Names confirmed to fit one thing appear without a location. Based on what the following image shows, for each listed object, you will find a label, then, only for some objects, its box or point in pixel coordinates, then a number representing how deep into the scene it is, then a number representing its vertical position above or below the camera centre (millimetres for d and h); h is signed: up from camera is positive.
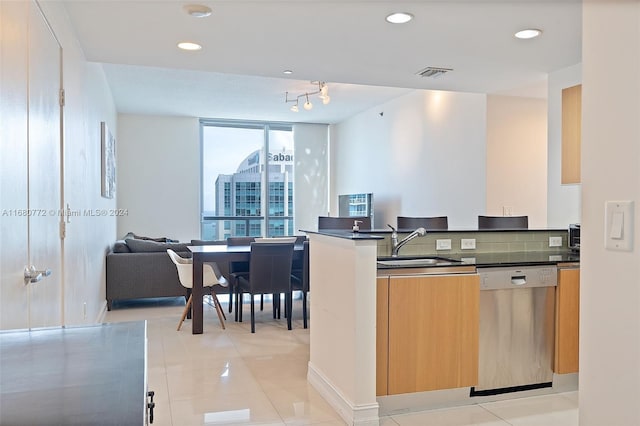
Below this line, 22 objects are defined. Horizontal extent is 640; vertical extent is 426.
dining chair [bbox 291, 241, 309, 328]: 4965 -770
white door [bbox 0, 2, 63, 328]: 1725 +142
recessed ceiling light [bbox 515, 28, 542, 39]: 3262 +1158
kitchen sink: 2910 -353
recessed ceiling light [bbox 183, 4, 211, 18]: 2852 +1140
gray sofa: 5582 -802
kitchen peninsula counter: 2639 -579
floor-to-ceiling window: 9336 +469
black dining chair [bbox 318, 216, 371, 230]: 4867 -185
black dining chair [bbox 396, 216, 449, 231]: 4461 -166
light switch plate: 1056 -44
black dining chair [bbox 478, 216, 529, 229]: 4387 -154
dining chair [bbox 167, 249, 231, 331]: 4754 -725
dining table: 4598 -546
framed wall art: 5121 +481
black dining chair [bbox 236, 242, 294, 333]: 4680 -636
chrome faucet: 3121 -220
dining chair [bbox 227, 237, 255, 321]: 5551 -716
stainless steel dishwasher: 2971 -760
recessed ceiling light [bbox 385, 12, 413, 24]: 2963 +1146
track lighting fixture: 6363 +1563
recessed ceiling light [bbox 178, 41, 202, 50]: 3533 +1152
